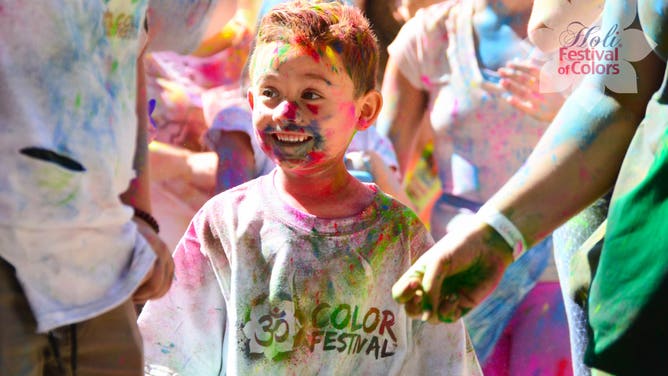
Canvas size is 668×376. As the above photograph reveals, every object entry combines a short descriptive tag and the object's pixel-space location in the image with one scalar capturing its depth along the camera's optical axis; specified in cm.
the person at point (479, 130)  439
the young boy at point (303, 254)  293
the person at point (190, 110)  477
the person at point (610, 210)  243
